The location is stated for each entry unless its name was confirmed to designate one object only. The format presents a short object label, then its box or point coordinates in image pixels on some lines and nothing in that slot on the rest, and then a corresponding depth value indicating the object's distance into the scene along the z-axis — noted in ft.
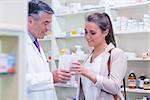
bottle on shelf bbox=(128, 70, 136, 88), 11.32
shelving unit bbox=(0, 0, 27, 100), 4.52
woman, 6.83
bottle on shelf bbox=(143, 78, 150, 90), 10.88
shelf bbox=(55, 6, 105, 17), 12.57
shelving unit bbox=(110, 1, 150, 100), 11.51
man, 6.19
